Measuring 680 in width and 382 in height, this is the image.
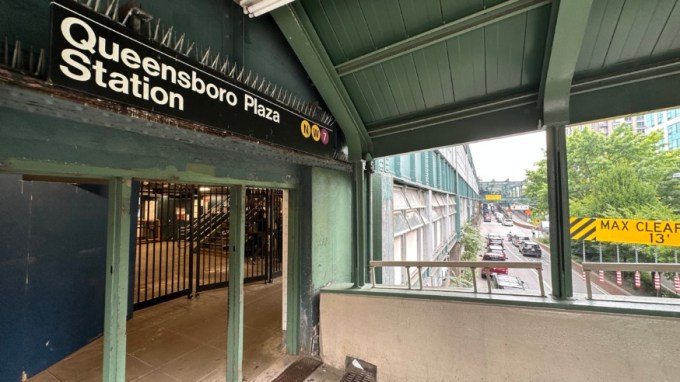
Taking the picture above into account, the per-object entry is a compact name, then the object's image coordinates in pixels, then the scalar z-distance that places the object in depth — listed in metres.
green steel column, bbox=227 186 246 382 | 2.87
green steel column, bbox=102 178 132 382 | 1.91
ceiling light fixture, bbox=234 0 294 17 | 2.01
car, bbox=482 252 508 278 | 13.70
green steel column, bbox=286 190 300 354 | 3.51
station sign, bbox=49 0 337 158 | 1.22
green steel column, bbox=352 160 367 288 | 3.60
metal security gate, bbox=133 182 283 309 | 5.73
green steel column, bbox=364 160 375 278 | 3.76
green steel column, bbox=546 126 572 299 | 2.60
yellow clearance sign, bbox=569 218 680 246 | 2.71
